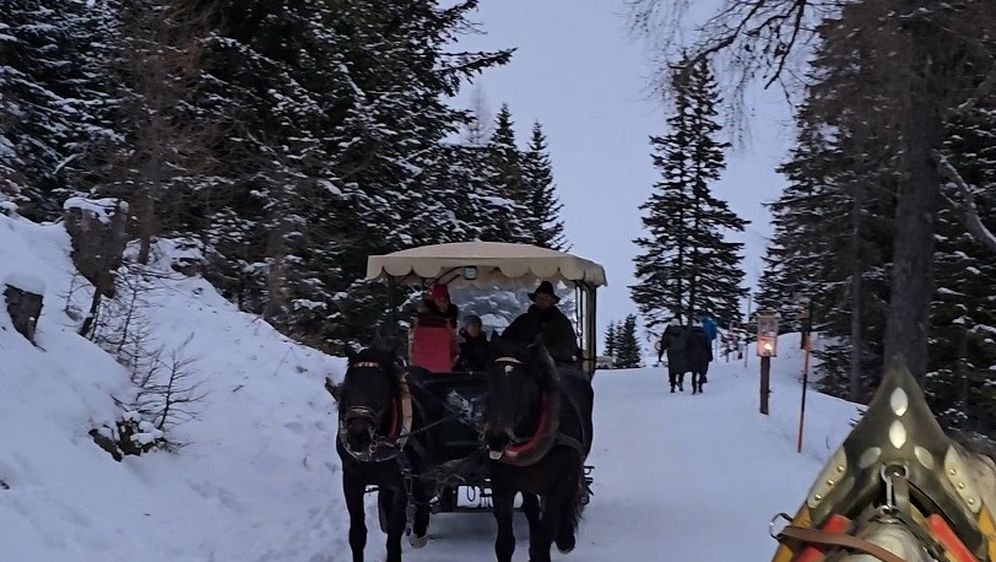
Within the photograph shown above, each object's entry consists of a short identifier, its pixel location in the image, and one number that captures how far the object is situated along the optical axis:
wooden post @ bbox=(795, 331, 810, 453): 14.29
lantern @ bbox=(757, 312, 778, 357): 17.91
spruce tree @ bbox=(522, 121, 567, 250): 43.76
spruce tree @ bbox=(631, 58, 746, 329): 47.00
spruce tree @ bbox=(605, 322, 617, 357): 73.25
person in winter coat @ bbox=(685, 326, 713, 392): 22.91
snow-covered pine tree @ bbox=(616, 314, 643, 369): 65.00
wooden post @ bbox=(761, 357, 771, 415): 17.66
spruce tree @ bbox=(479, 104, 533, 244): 22.25
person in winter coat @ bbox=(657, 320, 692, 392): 23.03
